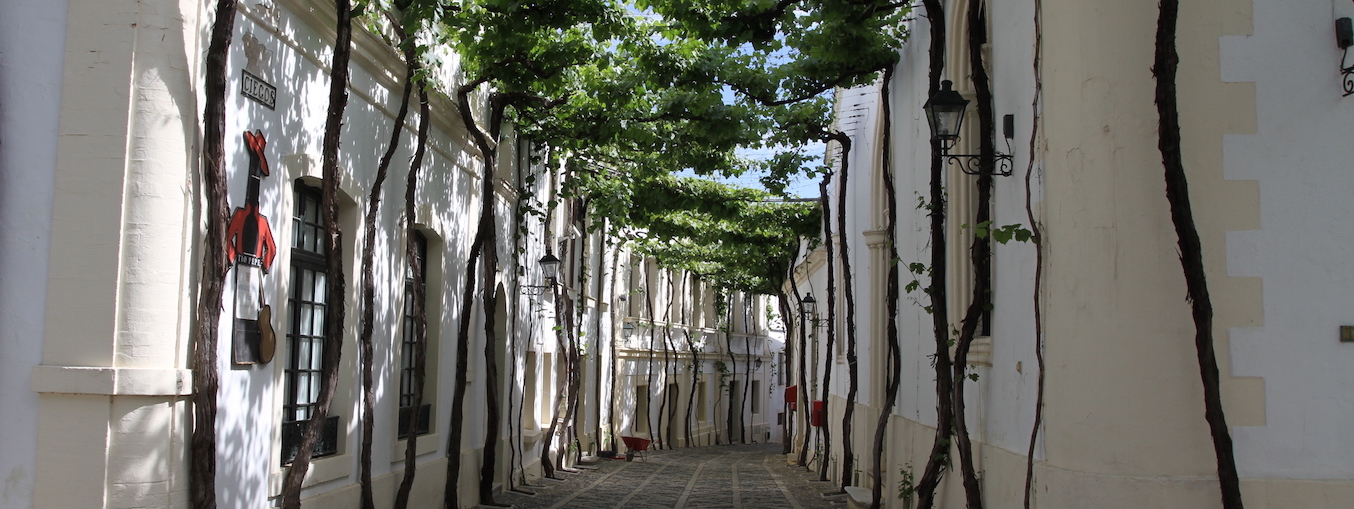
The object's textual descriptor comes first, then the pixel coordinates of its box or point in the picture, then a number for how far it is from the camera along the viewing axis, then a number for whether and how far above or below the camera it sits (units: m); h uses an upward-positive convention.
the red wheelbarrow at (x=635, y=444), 28.27 -2.21
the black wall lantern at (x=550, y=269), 17.31 +1.25
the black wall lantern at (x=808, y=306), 24.25 +1.03
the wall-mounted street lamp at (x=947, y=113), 8.14 +1.70
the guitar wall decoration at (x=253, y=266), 7.50 +0.55
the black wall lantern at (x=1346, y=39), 6.27 +1.73
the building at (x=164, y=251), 6.36 +0.61
